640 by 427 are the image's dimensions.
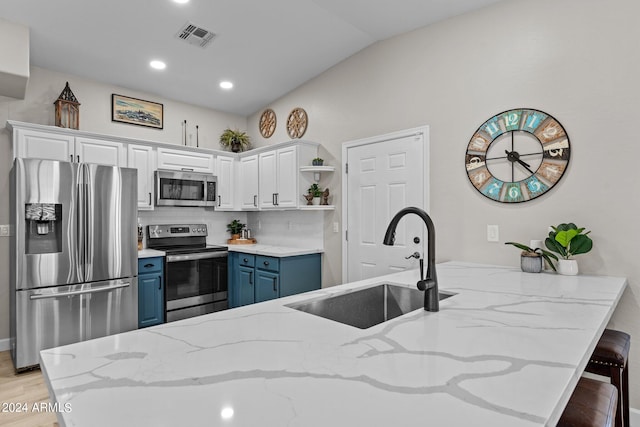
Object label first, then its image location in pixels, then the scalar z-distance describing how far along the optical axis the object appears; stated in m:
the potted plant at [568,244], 2.15
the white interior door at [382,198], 3.19
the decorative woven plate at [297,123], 4.25
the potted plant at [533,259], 2.28
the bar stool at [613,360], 1.59
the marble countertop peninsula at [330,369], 0.66
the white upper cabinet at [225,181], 4.55
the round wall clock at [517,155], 2.43
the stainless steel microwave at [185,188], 4.00
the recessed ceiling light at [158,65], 3.64
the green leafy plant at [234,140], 4.78
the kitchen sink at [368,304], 1.67
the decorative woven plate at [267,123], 4.69
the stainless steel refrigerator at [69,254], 2.83
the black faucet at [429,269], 1.35
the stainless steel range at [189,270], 3.79
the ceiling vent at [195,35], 3.15
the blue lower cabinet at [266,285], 3.70
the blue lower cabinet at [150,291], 3.54
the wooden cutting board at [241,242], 4.74
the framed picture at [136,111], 4.00
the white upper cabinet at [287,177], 3.93
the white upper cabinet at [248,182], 4.48
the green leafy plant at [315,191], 3.91
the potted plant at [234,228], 4.90
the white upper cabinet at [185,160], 4.06
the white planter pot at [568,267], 2.20
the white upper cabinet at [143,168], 3.83
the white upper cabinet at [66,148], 3.18
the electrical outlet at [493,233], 2.70
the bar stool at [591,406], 1.14
